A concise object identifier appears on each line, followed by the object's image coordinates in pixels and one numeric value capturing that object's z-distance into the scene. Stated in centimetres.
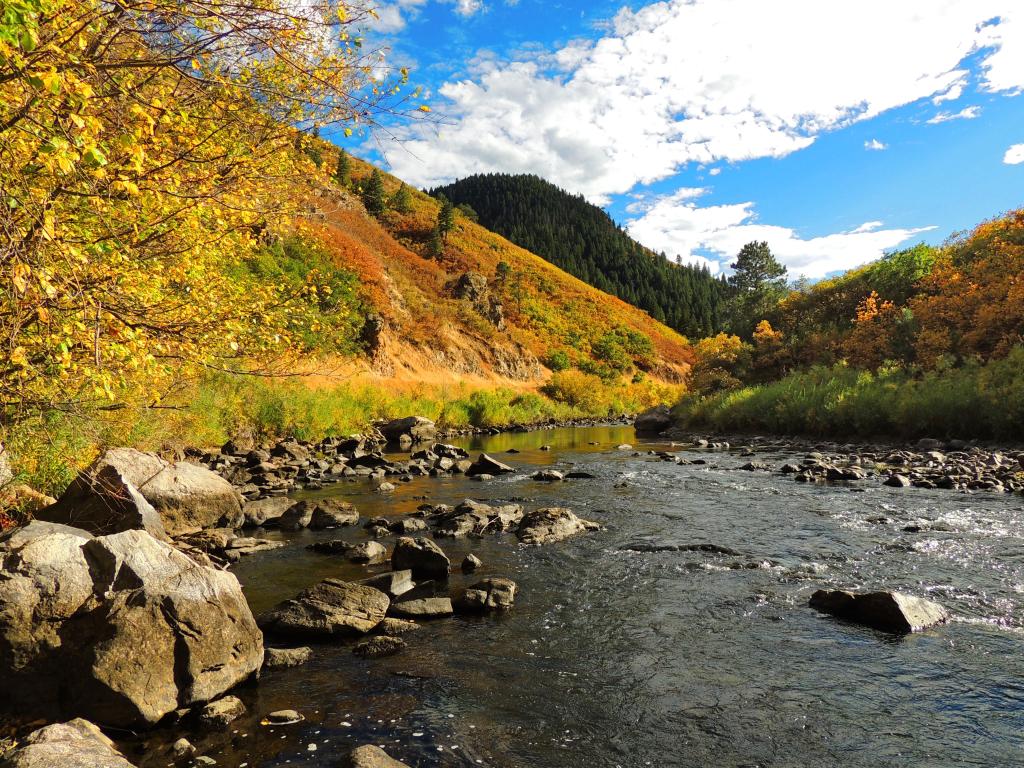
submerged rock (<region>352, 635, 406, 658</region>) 559
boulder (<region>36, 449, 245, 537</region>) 752
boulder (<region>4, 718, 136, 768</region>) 312
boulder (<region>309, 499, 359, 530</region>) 1054
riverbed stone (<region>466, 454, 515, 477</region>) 1680
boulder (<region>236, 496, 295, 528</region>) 1051
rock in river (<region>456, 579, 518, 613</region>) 658
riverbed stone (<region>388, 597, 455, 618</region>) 643
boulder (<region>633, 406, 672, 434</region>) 3291
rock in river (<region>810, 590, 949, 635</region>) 588
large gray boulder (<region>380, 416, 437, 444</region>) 2484
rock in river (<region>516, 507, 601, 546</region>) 955
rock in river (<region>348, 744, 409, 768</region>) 362
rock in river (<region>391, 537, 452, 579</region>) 782
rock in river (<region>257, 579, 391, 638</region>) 592
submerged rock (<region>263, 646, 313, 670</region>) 522
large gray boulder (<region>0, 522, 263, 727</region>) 421
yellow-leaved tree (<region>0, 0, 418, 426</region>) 343
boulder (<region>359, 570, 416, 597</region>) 700
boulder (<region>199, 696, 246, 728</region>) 434
